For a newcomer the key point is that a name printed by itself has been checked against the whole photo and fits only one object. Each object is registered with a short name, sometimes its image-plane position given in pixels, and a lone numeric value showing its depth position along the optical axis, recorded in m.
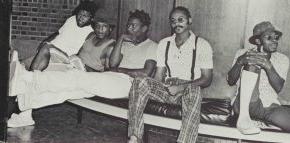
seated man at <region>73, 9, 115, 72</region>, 5.18
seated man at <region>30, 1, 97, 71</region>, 5.38
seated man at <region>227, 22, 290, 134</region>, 3.79
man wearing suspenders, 3.73
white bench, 3.76
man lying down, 4.41
